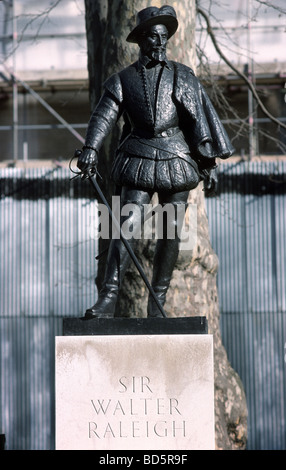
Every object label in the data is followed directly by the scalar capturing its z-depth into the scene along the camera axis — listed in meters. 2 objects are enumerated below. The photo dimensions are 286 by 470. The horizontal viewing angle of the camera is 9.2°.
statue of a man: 13.15
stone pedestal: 12.34
